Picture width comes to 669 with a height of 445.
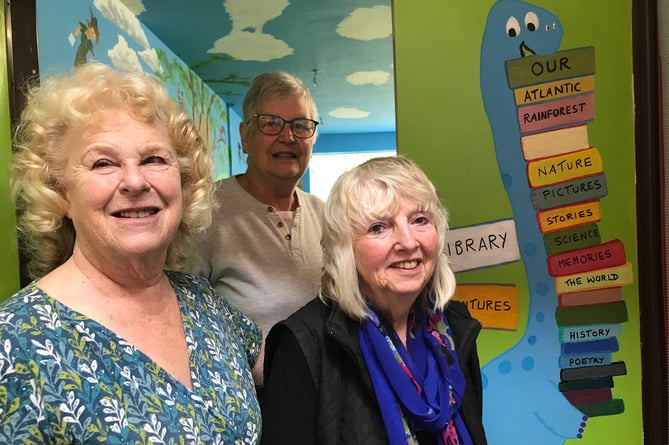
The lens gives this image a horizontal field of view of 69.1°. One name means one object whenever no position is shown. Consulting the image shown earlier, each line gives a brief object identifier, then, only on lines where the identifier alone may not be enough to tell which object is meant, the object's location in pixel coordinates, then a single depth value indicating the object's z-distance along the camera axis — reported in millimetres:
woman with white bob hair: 1084
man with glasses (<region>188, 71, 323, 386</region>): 1537
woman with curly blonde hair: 810
